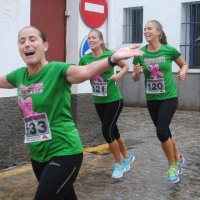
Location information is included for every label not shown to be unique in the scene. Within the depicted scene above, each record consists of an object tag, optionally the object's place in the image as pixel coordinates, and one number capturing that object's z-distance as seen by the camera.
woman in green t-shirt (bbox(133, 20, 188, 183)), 5.34
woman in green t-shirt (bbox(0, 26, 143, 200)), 2.98
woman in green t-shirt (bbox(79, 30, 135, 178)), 5.61
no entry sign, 6.96
